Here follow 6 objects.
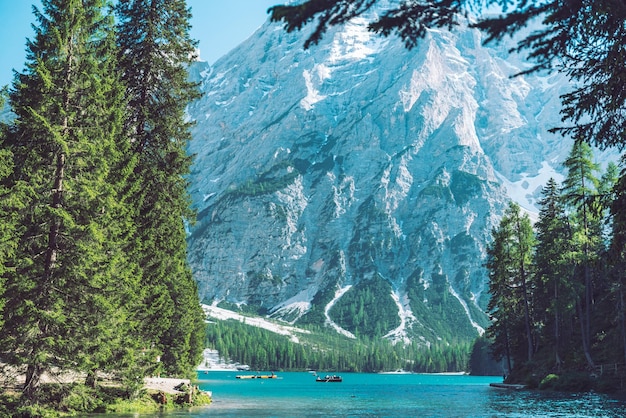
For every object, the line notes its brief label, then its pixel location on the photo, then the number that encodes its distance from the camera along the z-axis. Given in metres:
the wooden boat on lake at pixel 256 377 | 168.82
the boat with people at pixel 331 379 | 141.62
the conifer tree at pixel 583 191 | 56.06
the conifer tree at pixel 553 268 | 60.88
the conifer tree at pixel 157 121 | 35.06
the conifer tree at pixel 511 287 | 69.88
